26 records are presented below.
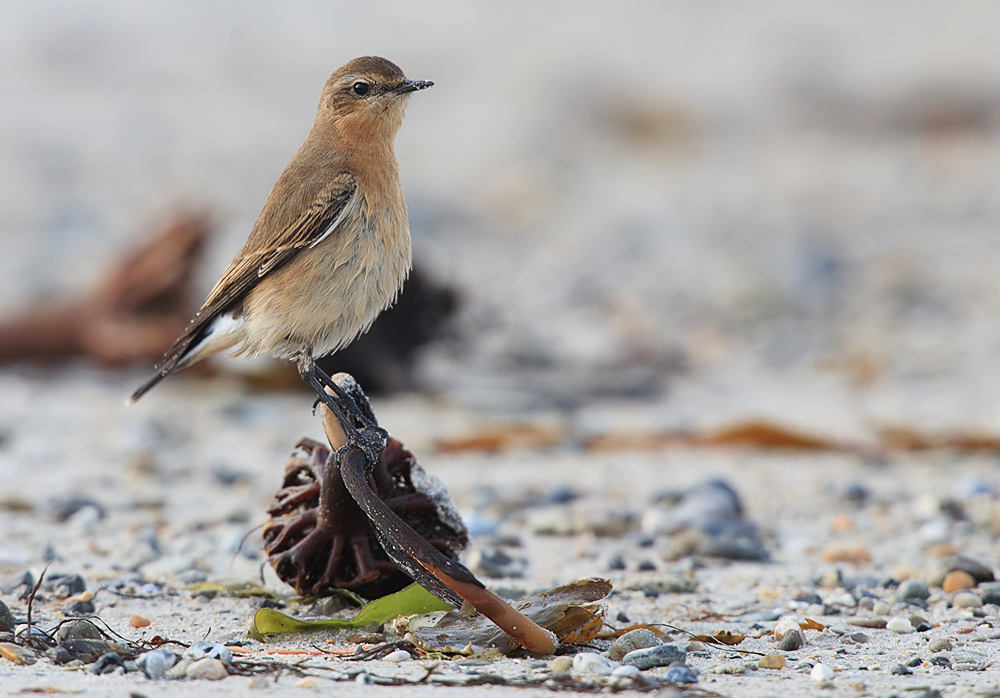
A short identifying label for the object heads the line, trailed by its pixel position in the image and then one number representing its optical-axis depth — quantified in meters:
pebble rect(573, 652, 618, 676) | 7.33
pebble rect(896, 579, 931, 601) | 9.39
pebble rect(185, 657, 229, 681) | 7.18
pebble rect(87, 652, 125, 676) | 7.29
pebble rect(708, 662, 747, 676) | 7.45
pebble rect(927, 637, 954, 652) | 7.87
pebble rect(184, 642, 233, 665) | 7.48
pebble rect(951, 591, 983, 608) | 9.08
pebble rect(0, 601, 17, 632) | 7.92
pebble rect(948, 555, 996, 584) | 9.69
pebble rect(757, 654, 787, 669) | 7.55
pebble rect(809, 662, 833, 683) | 7.21
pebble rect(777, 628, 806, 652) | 8.03
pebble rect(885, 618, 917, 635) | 8.49
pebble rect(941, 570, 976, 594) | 9.55
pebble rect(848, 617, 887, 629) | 8.66
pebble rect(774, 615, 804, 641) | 8.22
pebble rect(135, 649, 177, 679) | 7.21
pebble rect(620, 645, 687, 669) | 7.53
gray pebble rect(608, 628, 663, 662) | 7.75
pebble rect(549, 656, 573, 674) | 7.38
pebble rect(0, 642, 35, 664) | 7.44
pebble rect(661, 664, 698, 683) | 7.20
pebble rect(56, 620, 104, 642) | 7.86
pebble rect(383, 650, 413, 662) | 7.64
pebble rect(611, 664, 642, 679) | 7.24
